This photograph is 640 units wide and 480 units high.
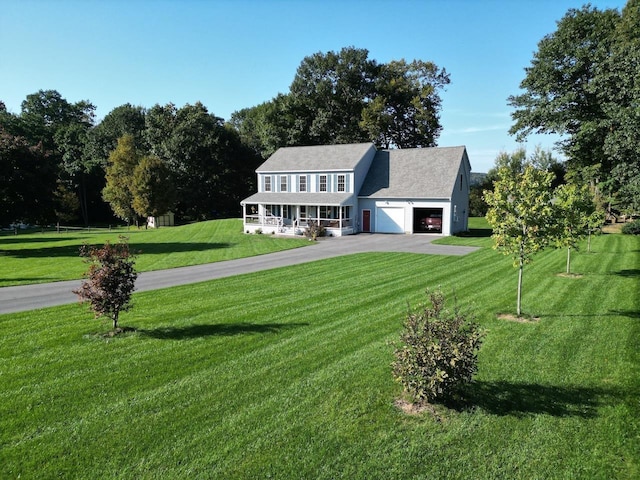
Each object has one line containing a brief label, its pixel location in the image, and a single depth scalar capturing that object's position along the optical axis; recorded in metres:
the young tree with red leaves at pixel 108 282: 9.49
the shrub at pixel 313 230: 34.97
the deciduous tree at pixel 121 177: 53.28
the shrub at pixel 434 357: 6.23
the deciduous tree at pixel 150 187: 50.29
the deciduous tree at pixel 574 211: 14.84
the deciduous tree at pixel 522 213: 11.37
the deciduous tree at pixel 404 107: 53.50
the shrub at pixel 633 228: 35.31
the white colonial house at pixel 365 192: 37.25
